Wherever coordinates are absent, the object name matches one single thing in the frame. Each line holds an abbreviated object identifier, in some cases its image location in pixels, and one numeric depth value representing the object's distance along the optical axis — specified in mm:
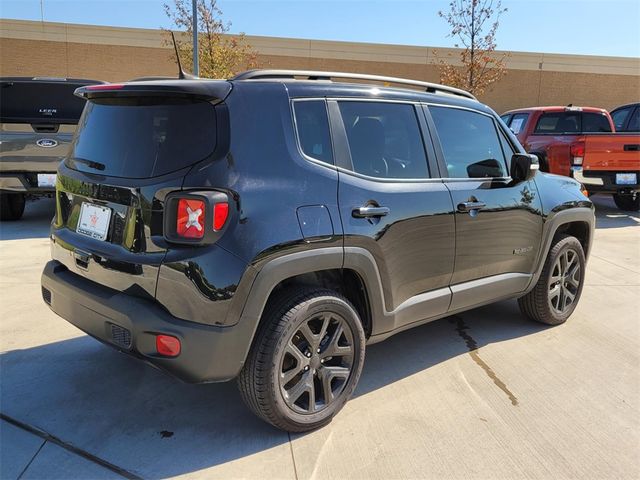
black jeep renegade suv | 2465
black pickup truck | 7219
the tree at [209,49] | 17719
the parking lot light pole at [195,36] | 13891
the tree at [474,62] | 15570
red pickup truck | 9438
